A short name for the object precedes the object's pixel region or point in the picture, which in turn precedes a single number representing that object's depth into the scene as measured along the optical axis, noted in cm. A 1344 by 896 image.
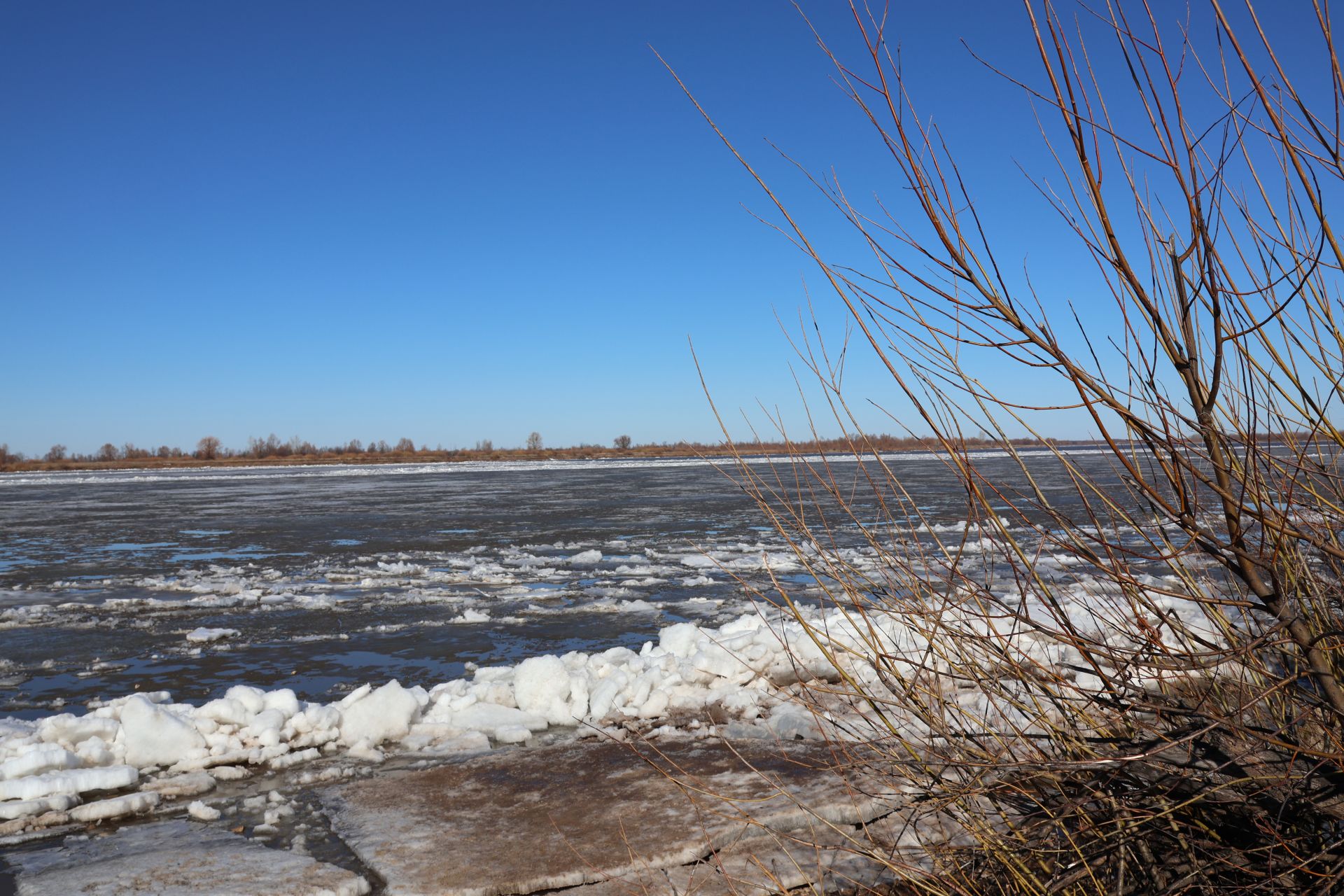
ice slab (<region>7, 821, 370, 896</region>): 280
